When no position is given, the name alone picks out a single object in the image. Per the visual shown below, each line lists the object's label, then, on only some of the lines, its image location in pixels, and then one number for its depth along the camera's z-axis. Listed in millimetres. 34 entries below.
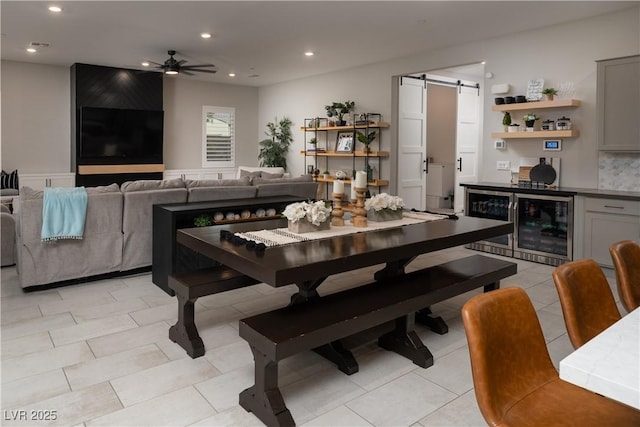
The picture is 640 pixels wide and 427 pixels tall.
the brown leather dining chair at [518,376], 1422
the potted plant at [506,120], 5867
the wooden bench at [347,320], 2221
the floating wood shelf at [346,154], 7715
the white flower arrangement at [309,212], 2949
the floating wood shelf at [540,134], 5305
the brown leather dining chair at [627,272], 2135
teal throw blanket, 4062
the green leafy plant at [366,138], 7621
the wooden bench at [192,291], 2979
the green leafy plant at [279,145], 9930
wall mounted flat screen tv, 8211
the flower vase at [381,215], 3412
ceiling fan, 6781
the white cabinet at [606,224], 4578
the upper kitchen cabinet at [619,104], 4633
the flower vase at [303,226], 2980
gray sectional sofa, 4078
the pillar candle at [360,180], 3254
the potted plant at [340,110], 8102
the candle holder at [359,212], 3230
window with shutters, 10195
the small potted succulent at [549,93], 5430
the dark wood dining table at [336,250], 2297
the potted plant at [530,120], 5629
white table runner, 2770
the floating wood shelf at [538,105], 5262
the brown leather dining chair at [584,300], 1778
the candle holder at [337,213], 3201
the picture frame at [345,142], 8305
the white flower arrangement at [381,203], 3359
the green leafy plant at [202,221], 4453
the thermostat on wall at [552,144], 5548
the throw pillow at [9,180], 7752
